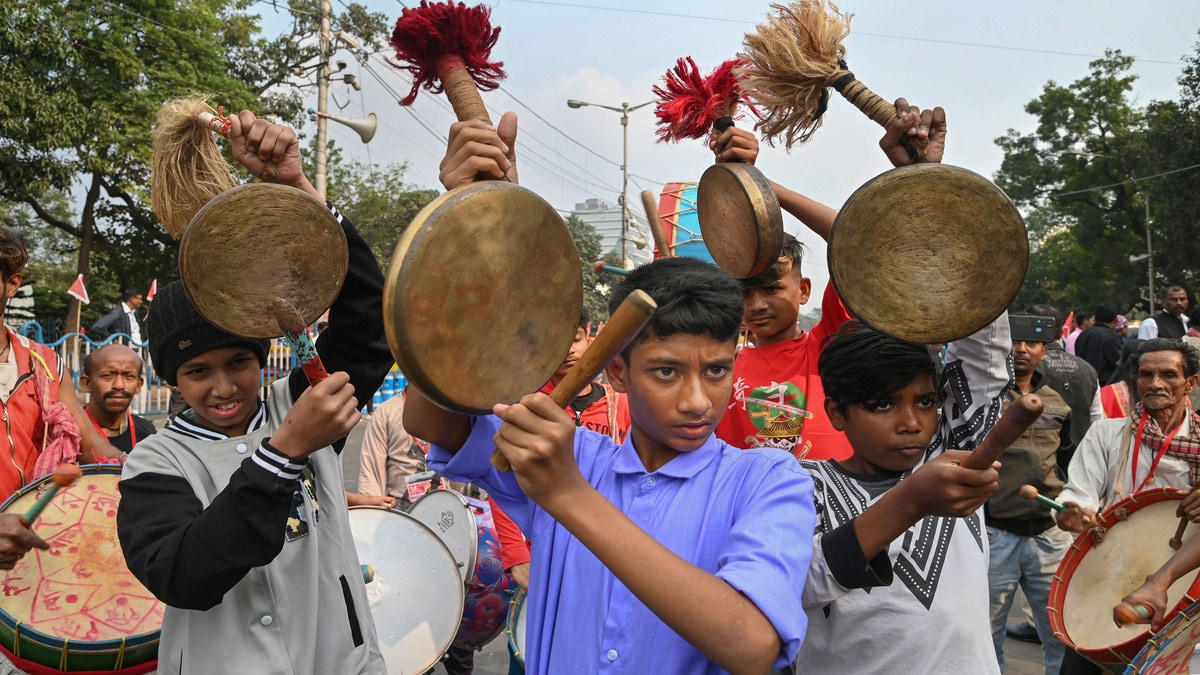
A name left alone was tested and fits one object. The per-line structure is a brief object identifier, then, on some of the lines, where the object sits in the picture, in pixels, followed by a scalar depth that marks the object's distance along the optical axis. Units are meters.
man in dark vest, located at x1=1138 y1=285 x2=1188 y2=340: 9.94
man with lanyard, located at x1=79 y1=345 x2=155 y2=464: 4.74
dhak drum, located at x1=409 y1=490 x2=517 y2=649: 4.28
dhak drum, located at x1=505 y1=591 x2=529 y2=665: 3.51
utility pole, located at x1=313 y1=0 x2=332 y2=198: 16.52
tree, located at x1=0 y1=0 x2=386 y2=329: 17.77
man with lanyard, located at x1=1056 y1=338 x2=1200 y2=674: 4.13
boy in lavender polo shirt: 1.46
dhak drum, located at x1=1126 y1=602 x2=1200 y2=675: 2.48
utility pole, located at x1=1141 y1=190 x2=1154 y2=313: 33.88
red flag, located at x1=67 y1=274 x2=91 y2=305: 12.24
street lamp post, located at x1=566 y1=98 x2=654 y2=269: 29.46
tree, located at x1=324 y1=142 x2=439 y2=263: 32.38
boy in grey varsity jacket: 1.88
